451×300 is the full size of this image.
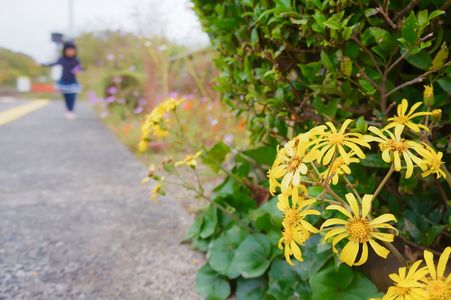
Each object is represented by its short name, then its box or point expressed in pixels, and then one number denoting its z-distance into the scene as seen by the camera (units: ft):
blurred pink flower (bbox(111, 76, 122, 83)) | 23.90
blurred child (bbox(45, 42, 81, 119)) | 26.78
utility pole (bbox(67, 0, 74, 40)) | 49.49
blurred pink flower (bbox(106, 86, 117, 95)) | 23.16
